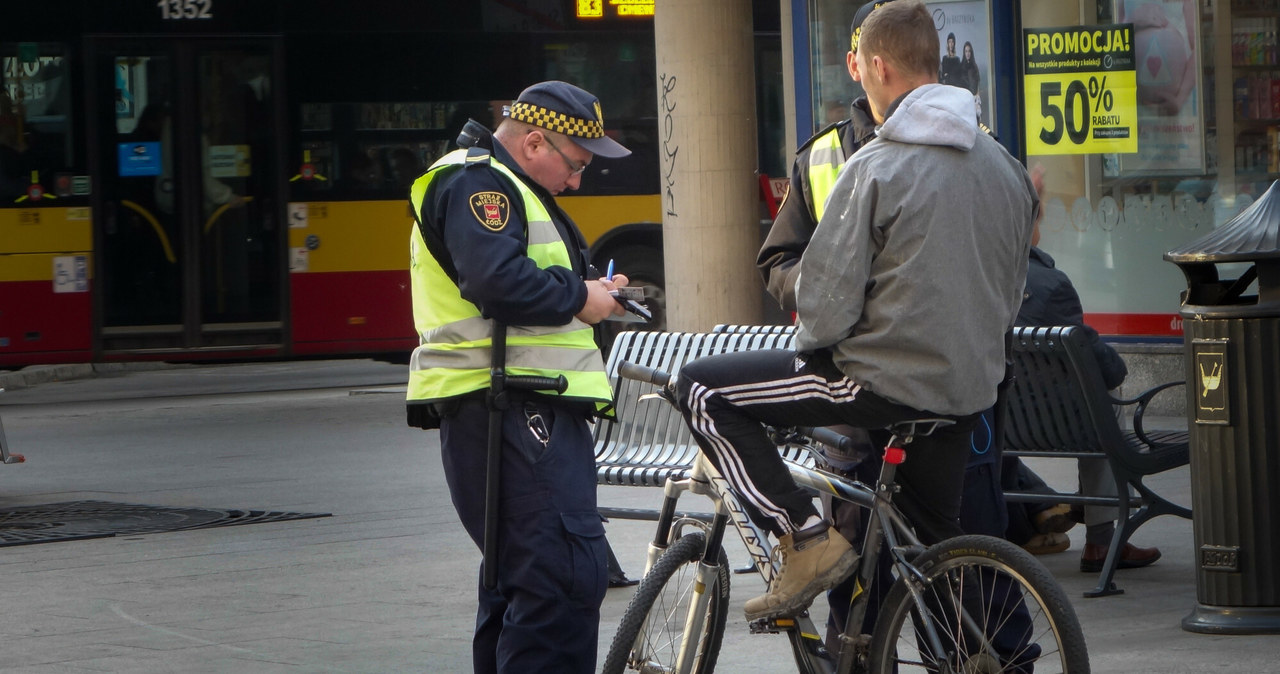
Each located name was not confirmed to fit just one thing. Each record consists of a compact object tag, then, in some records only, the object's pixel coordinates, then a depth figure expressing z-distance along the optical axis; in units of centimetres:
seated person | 1379
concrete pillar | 2394
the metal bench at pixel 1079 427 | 1302
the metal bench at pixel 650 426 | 1334
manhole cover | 1692
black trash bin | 1128
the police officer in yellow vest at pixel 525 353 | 841
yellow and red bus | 2880
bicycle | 795
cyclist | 801
